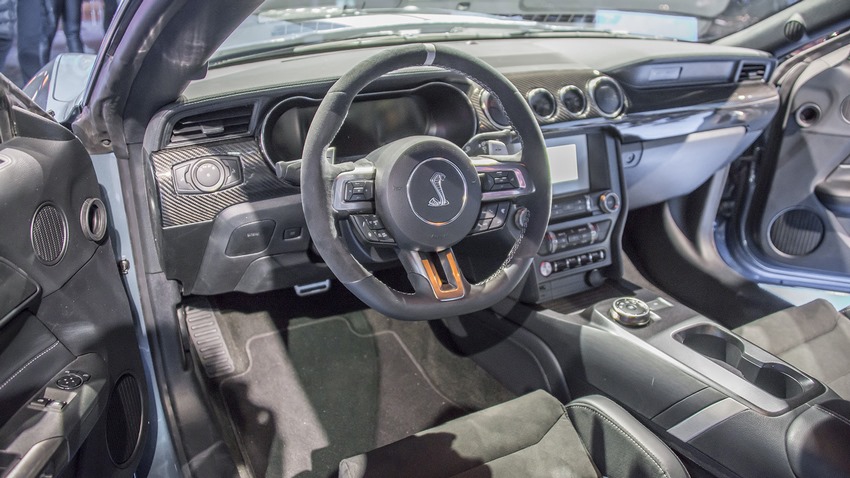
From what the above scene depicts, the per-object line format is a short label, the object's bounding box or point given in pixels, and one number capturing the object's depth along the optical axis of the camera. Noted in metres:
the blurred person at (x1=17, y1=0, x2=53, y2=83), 2.94
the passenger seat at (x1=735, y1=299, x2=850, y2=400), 1.80
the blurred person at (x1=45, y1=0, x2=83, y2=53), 2.78
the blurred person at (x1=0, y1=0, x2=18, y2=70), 3.06
